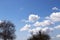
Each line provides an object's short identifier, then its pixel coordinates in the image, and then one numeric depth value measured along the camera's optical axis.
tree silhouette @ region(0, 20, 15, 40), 27.51
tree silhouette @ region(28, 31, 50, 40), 24.91
